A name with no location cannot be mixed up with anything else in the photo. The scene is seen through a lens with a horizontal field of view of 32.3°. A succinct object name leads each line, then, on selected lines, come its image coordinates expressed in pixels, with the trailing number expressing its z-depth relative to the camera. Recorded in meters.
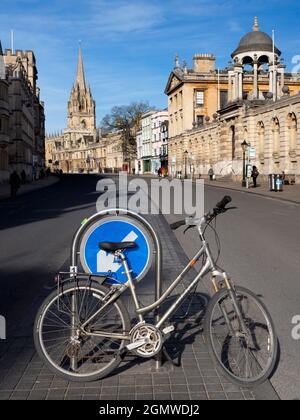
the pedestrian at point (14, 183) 34.34
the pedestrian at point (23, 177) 56.42
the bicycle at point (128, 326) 4.39
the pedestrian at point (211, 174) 57.38
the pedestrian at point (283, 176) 34.19
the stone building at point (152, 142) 99.56
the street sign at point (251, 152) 40.44
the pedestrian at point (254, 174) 38.62
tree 111.62
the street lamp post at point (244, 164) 40.53
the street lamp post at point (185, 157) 73.93
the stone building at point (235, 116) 41.09
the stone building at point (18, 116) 53.75
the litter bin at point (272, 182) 32.62
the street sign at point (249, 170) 40.84
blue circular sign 4.61
